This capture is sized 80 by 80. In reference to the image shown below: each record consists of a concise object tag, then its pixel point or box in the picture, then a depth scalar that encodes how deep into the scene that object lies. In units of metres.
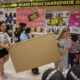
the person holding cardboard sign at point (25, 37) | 3.56
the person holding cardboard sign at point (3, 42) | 3.05
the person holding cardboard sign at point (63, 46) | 2.96
